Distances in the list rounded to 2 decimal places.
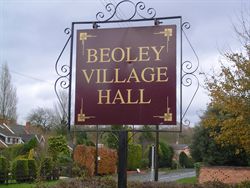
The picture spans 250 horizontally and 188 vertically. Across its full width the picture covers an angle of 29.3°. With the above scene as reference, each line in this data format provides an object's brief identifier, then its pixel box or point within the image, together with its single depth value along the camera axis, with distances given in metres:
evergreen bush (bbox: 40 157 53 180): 30.19
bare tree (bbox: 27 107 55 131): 68.50
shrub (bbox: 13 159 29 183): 28.92
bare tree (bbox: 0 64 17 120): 60.31
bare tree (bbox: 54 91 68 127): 60.05
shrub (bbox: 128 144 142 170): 48.27
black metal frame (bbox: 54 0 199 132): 8.24
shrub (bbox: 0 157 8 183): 27.23
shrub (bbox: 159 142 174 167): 58.69
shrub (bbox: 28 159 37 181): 29.81
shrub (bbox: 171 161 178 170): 62.38
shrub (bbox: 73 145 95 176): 36.09
